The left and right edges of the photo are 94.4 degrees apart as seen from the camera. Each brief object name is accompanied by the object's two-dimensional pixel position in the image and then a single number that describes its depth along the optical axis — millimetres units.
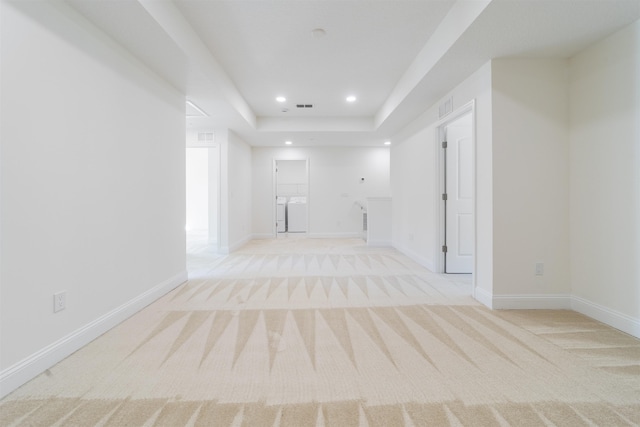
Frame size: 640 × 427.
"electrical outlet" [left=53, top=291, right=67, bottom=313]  1818
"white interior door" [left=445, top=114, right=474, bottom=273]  3922
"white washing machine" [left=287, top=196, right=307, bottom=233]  9141
